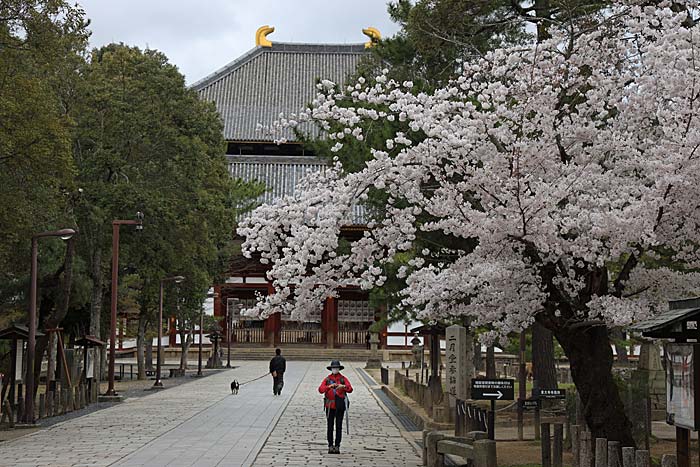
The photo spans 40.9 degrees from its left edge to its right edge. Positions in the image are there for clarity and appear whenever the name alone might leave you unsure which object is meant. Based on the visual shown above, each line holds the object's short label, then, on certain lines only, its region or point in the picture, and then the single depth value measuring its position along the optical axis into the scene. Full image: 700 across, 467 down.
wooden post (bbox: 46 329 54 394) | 25.61
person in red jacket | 14.90
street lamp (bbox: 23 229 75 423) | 19.21
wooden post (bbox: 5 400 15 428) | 18.86
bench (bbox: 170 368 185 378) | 40.91
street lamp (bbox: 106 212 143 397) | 26.35
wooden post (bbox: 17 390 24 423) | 19.76
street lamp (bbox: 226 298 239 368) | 49.15
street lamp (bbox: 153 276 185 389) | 33.66
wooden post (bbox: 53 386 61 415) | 21.99
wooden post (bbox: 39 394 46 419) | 20.81
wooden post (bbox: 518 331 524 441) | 16.38
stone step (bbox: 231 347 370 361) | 53.97
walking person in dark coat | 27.91
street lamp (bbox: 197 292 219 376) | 41.99
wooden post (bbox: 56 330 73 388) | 25.84
